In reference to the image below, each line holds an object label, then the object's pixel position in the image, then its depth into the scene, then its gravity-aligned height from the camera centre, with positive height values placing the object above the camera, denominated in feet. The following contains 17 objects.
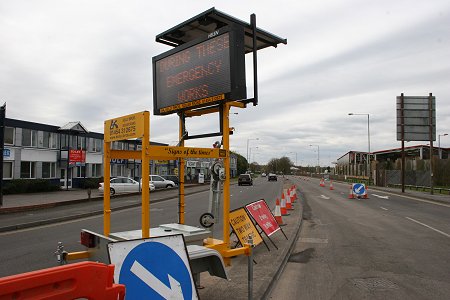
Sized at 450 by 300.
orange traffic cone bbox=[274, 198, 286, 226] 41.32 -5.14
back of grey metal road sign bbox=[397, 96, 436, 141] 107.24 +14.68
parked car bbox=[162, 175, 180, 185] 150.10 -3.66
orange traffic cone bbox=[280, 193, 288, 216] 50.47 -5.48
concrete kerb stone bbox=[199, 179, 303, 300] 17.67 -5.84
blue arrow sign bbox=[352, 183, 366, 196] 84.53 -4.93
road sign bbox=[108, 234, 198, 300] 10.38 -2.83
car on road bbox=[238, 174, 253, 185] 164.66 -4.78
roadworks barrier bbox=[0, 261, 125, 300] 6.98 -2.29
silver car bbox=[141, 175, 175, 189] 124.47 -4.58
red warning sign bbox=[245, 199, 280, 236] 29.48 -3.91
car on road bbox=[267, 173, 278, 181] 238.48 -5.73
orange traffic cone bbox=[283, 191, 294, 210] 57.74 -5.33
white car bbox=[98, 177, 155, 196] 99.96 -4.50
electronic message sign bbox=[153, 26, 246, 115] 16.43 +4.38
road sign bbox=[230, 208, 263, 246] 24.99 -3.93
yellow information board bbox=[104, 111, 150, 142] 13.10 +1.54
